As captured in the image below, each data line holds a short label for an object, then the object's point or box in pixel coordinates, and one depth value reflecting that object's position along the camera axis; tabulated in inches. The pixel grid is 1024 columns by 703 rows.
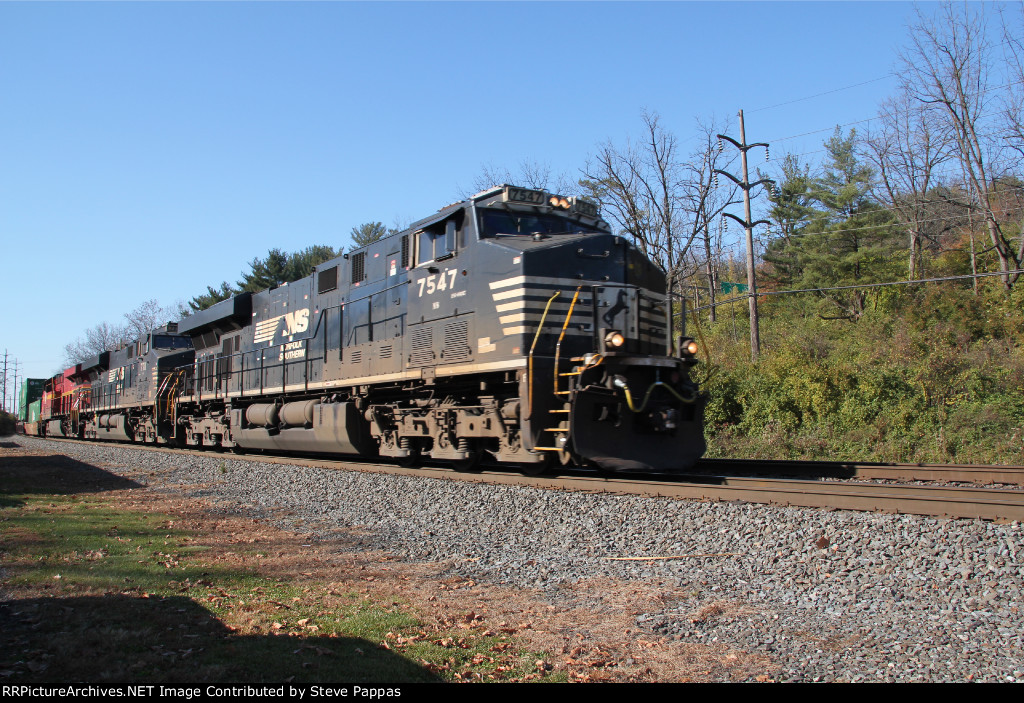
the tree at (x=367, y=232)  2299.6
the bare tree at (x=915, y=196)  1082.1
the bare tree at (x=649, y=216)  1067.3
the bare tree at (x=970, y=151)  860.6
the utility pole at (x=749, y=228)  765.3
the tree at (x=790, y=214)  1368.1
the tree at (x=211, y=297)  2064.5
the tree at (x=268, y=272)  1918.1
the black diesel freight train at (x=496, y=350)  354.6
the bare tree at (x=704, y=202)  1061.8
